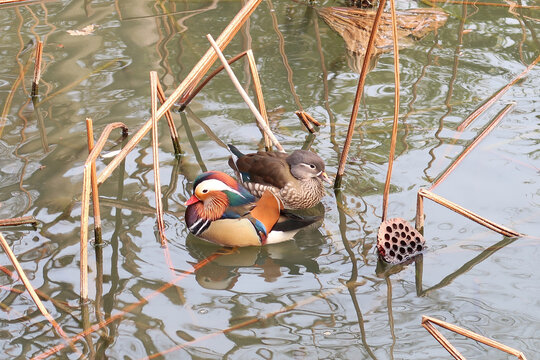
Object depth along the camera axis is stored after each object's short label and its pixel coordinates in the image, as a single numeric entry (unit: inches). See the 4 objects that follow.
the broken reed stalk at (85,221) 326.0
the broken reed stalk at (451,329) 253.0
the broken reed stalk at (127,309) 306.4
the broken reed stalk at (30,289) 310.5
